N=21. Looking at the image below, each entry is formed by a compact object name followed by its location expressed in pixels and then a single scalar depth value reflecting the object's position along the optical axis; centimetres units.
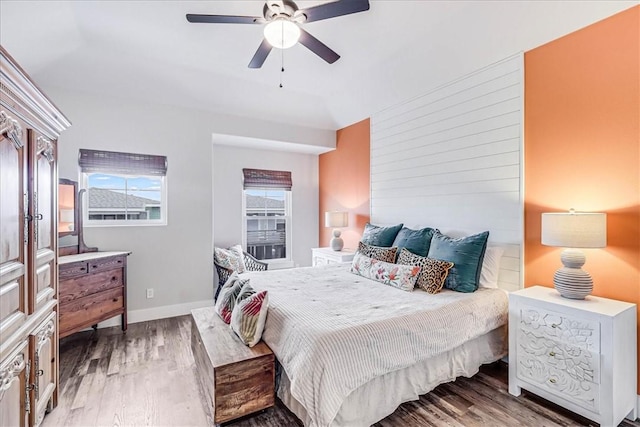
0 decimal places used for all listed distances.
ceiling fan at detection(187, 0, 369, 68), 195
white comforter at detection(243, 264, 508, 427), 169
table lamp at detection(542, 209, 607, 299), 200
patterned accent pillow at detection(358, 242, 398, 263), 319
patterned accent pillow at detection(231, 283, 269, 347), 209
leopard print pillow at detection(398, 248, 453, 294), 262
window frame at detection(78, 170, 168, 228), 356
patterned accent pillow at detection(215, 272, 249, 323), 244
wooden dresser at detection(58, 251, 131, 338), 284
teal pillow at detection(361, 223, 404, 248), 358
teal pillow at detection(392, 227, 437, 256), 318
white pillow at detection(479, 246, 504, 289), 276
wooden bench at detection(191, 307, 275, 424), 183
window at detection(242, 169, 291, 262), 505
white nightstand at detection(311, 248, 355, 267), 415
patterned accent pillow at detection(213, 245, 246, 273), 422
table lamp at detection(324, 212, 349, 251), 456
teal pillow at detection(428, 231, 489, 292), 262
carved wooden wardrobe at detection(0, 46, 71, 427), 143
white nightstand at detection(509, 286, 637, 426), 189
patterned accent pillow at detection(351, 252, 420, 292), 271
